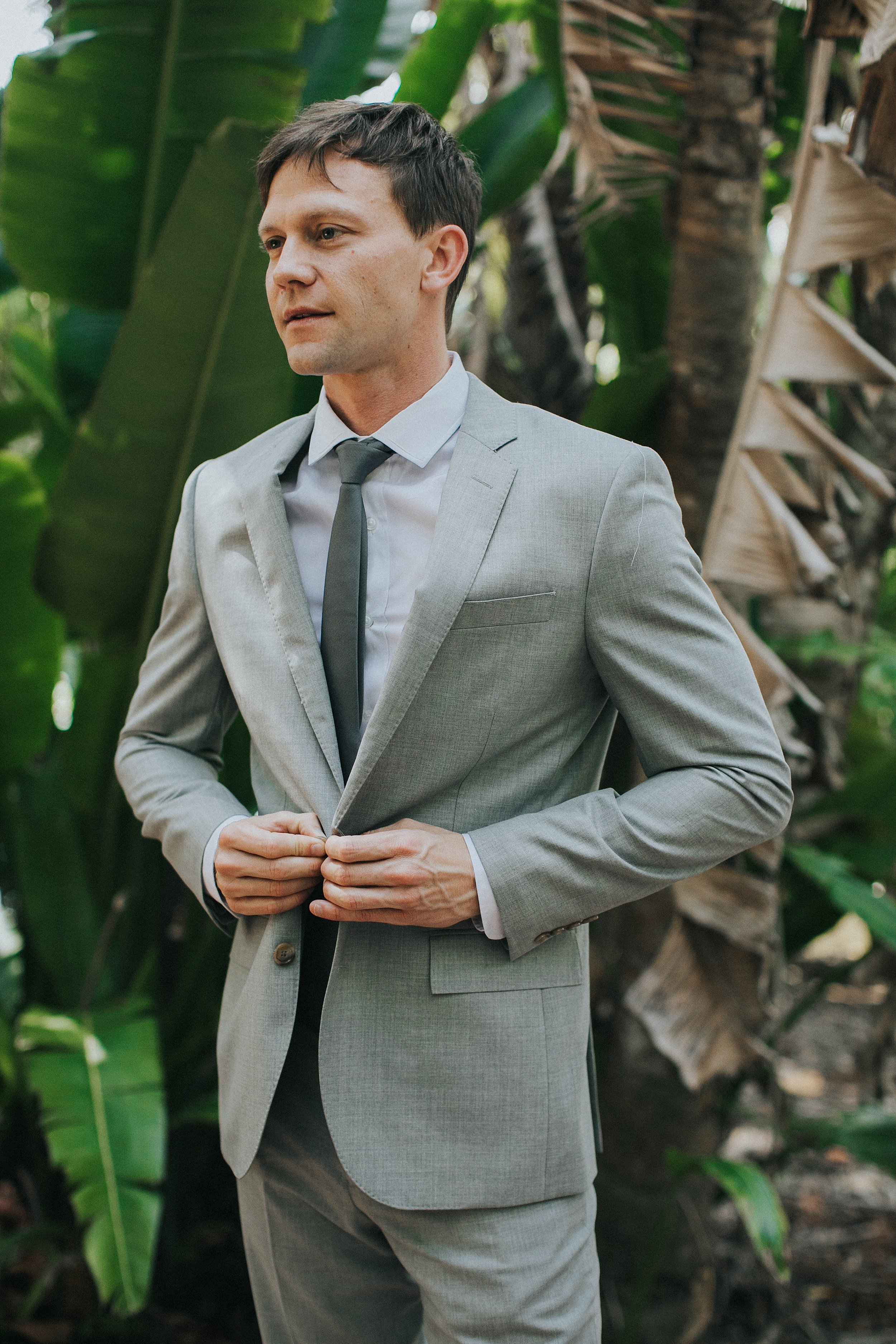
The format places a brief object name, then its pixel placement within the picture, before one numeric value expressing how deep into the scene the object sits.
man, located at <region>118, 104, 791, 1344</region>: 1.11
